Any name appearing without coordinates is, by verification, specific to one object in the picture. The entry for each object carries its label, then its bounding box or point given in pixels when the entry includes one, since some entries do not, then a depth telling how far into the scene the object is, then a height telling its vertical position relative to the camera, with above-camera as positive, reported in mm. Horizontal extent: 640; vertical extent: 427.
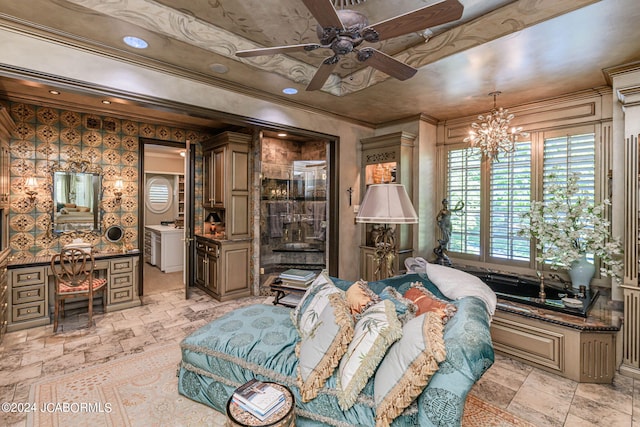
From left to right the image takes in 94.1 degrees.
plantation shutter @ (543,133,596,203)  3318 +595
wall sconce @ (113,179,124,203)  4535 +331
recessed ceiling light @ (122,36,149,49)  2467 +1432
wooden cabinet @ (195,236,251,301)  4527 -900
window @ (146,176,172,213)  7564 +429
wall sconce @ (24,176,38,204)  3852 +296
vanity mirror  4078 +137
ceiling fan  1519 +1042
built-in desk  3398 -940
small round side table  1388 -989
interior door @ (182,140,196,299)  4457 +12
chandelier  3367 +868
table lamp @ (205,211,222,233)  5199 -163
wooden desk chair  3435 -807
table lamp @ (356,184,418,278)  2400 +40
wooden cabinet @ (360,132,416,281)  4246 +593
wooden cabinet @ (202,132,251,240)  4602 +485
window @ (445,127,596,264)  3445 +345
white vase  3084 -638
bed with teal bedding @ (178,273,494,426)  1390 -937
